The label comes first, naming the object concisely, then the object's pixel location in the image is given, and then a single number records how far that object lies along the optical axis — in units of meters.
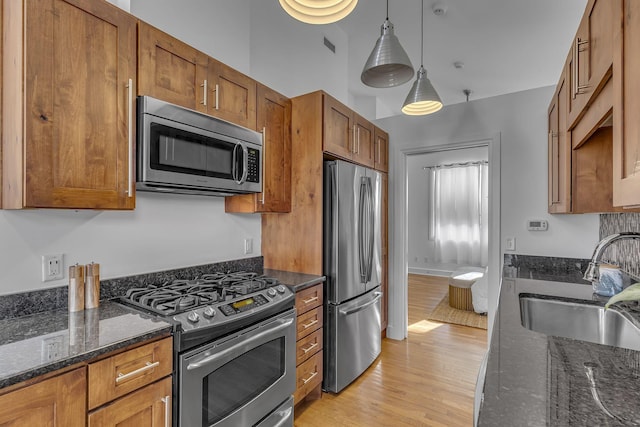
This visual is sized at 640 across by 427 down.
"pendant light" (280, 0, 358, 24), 1.39
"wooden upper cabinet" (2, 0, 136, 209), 1.20
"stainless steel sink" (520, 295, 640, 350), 1.39
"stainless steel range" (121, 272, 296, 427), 1.37
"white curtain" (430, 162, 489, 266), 6.27
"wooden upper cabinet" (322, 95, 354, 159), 2.44
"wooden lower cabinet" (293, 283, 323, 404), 2.17
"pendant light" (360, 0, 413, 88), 1.94
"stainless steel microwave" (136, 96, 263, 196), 1.56
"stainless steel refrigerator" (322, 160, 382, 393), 2.46
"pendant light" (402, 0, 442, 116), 2.48
